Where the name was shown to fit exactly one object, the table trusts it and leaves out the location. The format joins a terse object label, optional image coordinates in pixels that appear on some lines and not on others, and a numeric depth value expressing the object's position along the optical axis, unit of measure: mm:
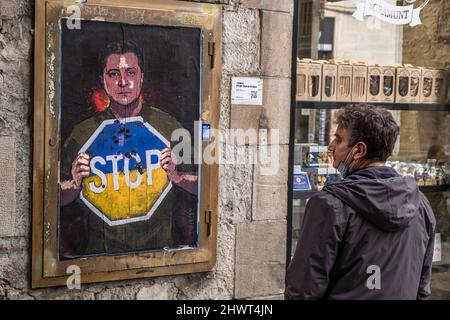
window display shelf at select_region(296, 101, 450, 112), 5892
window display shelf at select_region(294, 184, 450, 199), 6480
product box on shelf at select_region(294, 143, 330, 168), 5891
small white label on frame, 4969
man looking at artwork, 2986
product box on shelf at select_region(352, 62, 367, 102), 6160
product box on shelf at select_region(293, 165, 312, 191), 5770
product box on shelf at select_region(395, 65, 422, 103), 6410
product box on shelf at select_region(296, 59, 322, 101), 5785
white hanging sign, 6125
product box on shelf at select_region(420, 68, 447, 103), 6531
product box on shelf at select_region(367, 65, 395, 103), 6254
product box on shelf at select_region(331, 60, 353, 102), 6094
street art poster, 4512
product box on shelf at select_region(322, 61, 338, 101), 5996
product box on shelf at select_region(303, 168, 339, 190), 5930
